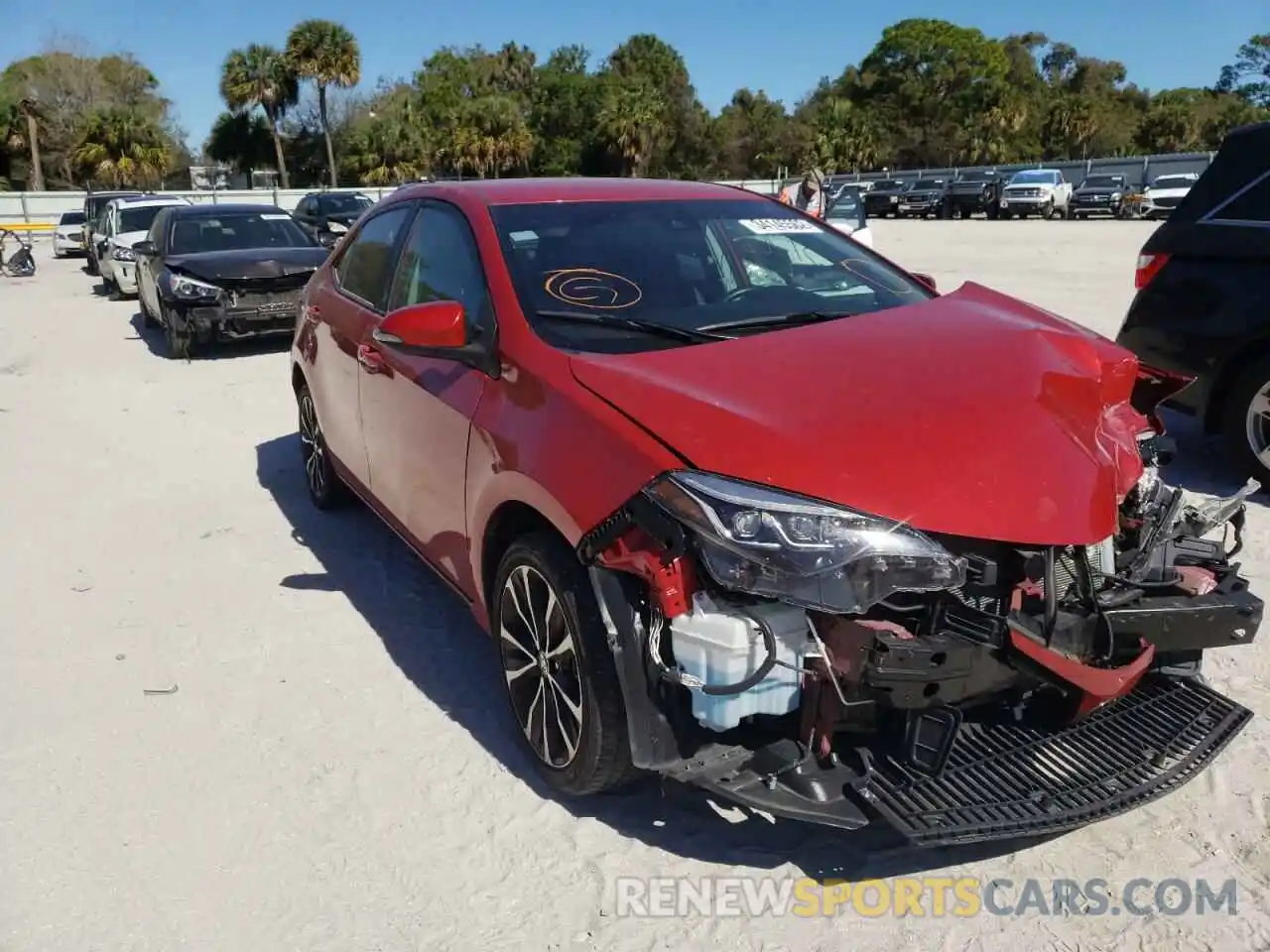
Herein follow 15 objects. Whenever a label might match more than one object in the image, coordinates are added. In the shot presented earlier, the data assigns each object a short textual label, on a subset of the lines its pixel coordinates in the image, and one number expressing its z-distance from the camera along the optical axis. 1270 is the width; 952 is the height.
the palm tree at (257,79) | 47.00
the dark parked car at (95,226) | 18.58
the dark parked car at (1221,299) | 5.14
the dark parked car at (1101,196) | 32.03
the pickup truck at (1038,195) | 33.22
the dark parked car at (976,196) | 34.88
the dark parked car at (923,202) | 36.22
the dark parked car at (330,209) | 22.36
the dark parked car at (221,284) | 10.47
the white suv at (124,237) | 16.23
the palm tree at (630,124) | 50.53
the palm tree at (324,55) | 46.09
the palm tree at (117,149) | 42.12
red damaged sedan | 2.29
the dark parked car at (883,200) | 37.34
